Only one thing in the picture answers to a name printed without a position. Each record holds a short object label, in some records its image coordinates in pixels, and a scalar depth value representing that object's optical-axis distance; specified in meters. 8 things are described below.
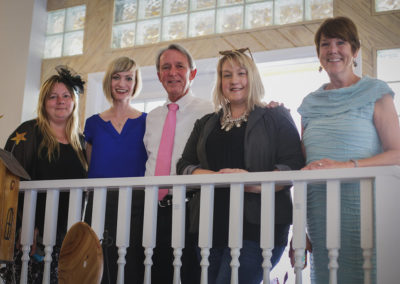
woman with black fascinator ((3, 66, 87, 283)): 2.41
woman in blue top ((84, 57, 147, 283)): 2.33
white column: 4.06
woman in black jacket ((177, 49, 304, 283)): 1.92
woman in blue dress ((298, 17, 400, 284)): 1.84
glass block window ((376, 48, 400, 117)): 3.31
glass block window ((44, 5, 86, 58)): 4.31
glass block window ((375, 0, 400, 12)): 3.38
